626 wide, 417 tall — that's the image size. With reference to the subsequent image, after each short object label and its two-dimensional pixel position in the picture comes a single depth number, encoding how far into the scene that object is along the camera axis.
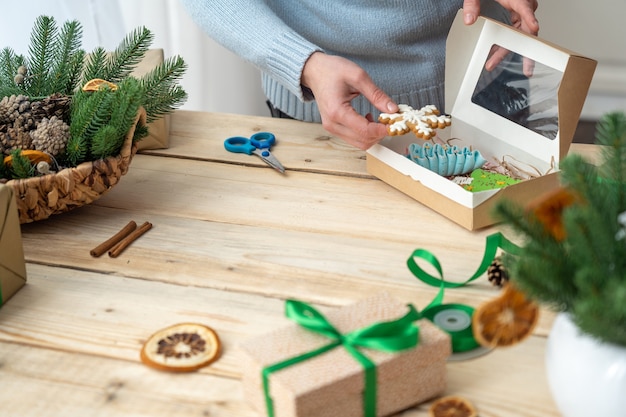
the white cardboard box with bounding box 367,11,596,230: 1.08
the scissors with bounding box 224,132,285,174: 1.28
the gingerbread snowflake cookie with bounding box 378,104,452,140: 1.18
